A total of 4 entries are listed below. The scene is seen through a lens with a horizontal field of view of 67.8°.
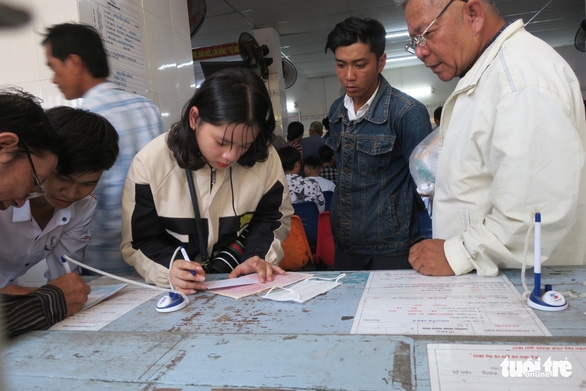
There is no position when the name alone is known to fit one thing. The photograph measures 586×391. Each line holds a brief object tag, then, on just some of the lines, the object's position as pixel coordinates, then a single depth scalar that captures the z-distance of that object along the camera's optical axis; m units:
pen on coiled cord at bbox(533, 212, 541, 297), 0.94
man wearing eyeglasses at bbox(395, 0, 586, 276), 1.04
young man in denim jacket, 1.90
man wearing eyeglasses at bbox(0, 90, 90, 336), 1.05
